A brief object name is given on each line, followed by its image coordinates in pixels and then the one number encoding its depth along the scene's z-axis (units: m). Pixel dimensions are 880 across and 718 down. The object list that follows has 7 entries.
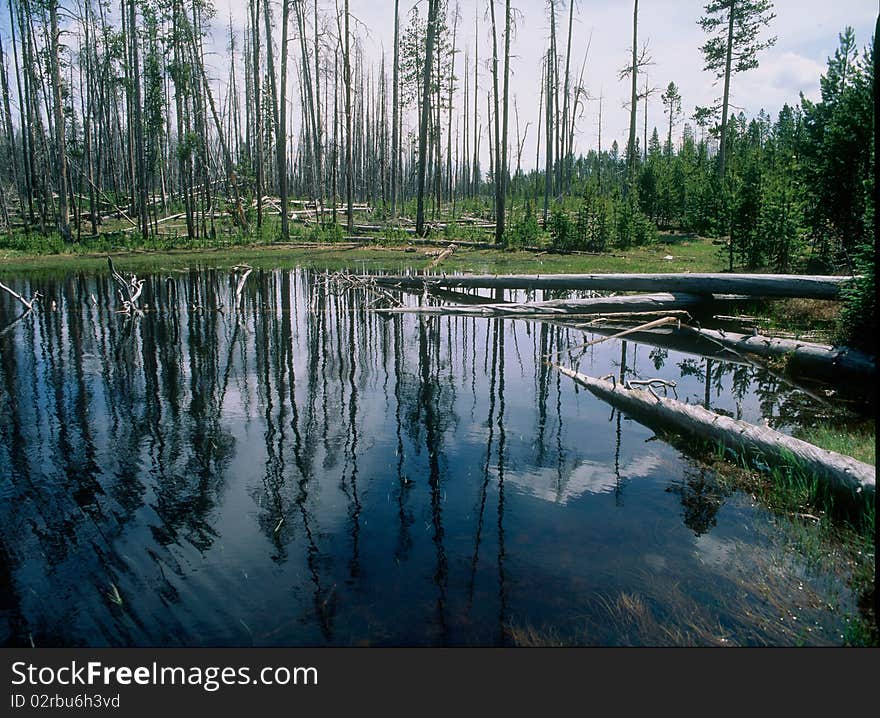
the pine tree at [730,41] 30.53
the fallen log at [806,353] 8.25
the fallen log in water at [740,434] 4.73
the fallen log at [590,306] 13.21
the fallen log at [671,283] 11.23
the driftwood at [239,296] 15.12
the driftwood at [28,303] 13.66
